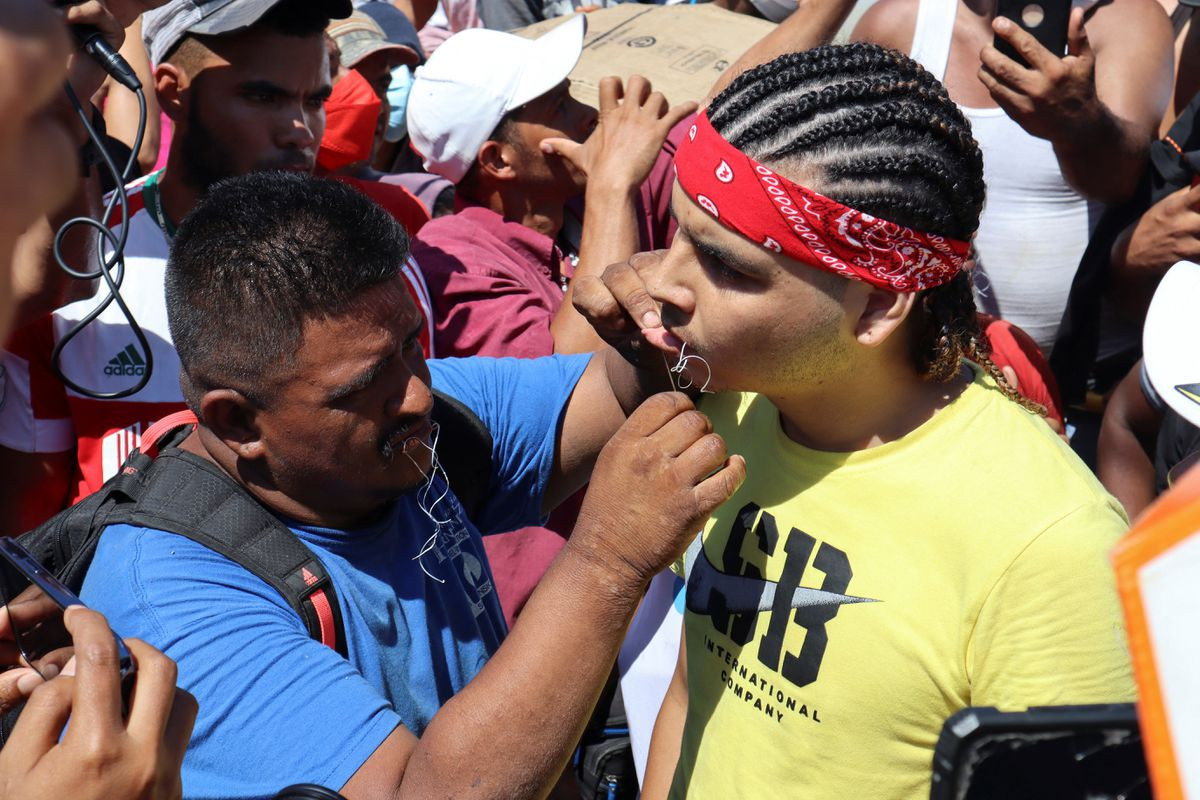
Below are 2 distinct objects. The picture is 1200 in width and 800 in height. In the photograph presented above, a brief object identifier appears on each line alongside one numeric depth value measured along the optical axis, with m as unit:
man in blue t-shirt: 1.74
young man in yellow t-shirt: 1.58
